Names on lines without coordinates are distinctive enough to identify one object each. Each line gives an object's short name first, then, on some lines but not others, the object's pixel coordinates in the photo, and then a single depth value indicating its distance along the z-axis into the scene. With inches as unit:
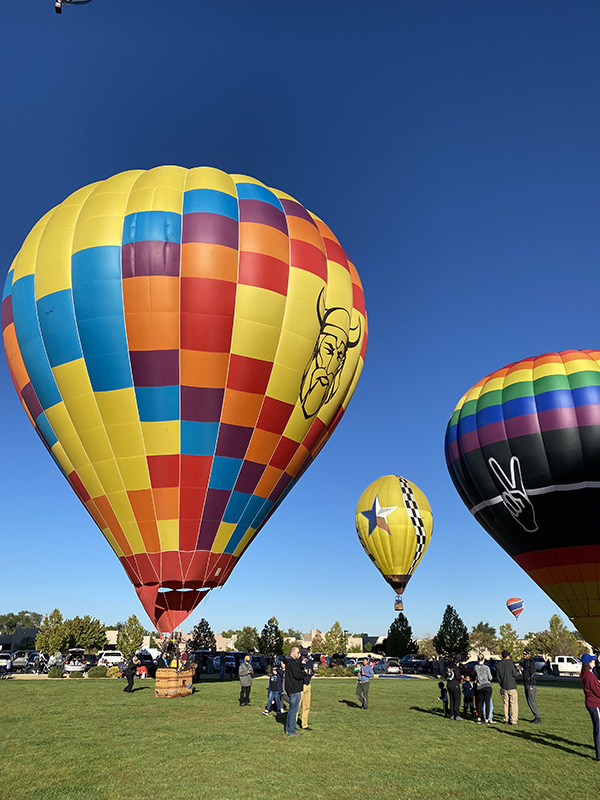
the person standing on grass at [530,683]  536.1
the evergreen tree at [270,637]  2176.4
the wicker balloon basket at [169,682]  670.5
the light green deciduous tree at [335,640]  2186.3
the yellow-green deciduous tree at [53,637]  1913.1
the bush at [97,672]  1166.5
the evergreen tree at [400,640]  2170.3
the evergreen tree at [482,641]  3582.2
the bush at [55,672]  1178.0
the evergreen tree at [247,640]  3437.5
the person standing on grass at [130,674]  785.6
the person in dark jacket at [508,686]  501.0
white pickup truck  1544.0
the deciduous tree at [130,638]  2046.0
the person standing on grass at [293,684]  419.8
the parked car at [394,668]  1473.9
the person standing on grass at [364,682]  631.8
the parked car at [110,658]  1451.8
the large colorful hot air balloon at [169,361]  594.5
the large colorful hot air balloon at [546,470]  868.6
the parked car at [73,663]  1277.1
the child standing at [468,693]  577.6
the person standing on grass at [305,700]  471.3
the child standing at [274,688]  556.1
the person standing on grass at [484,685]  529.3
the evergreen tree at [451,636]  2110.0
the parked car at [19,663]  1543.2
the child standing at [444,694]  606.3
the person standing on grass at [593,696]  364.5
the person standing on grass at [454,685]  560.7
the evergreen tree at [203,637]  2555.1
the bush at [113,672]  1179.3
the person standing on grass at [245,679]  618.2
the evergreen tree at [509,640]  2473.1
